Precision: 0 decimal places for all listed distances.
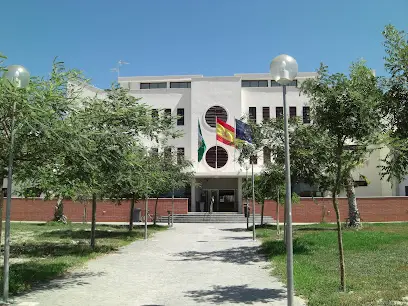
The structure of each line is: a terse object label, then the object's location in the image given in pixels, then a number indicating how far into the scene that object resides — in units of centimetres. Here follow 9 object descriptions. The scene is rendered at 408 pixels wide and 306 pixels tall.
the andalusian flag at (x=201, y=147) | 3712
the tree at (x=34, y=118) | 770
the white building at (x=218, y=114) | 4162
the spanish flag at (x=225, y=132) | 2859
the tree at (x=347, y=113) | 874
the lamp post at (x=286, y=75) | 704
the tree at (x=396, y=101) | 847
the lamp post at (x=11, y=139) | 794
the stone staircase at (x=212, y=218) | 3681
